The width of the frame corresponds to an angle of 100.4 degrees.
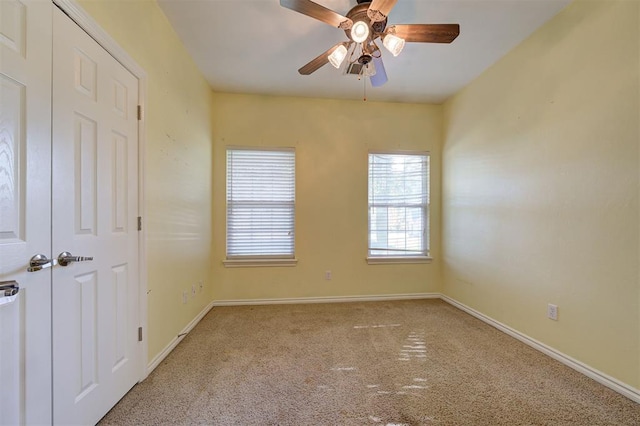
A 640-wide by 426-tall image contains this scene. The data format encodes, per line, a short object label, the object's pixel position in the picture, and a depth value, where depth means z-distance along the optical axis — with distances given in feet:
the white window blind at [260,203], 11.28
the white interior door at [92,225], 4.00
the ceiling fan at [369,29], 5.13
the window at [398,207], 11.95
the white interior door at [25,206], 3.23
